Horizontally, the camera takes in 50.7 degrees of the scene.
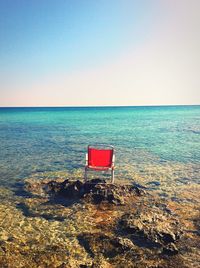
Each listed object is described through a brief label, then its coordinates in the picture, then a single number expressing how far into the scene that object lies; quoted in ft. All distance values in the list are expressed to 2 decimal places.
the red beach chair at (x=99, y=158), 26.96
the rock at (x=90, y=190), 22.71
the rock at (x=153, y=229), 15.63
